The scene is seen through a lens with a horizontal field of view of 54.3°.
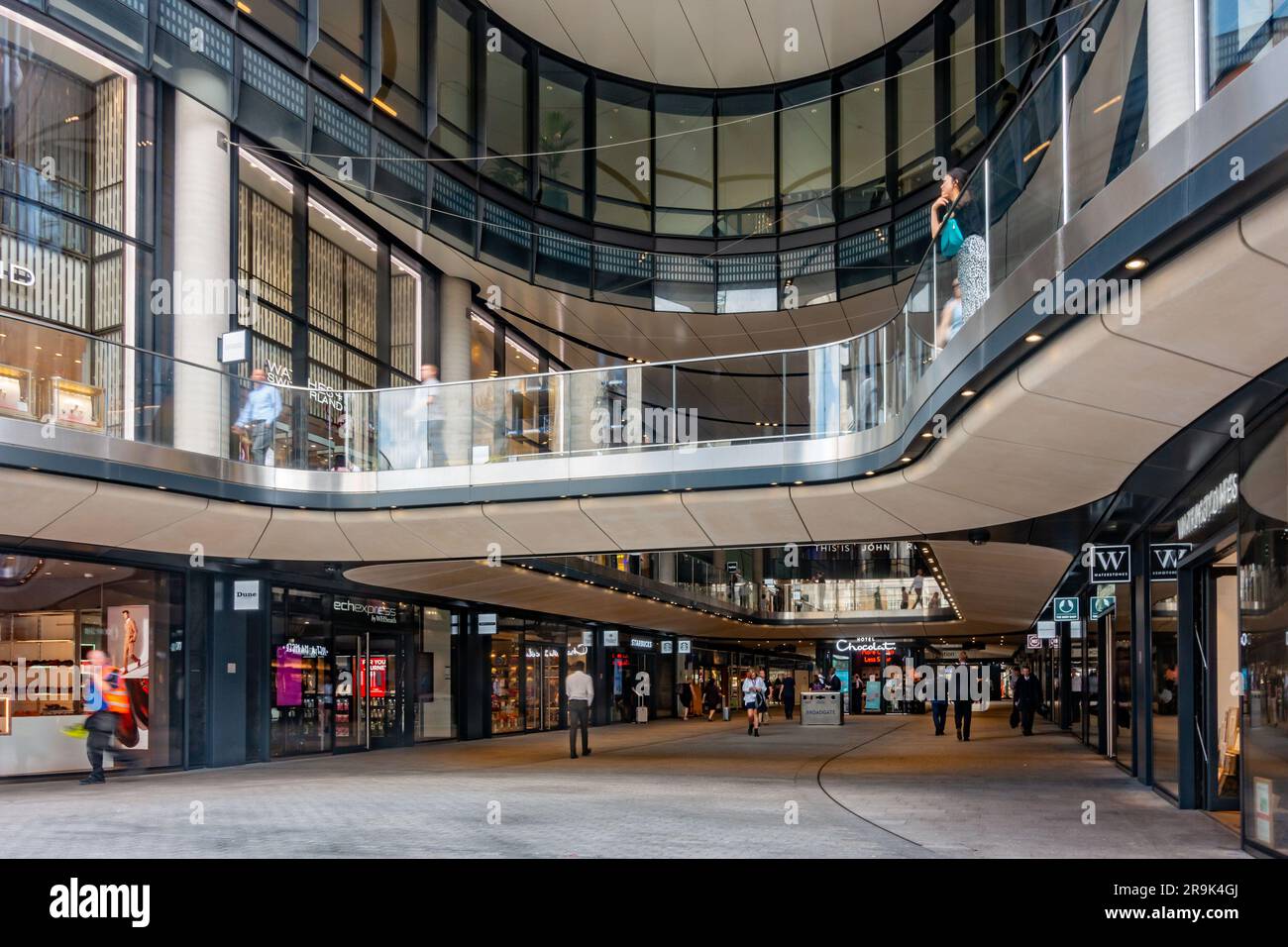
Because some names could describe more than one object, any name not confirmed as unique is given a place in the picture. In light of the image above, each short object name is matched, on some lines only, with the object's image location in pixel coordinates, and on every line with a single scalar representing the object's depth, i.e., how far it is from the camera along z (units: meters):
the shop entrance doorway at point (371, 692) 22.97
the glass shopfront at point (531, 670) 29.55
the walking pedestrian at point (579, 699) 21.55
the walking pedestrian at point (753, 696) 31.64
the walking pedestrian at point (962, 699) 28.17
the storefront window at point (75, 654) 16.33
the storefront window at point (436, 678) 25.84
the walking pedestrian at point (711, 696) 40.03
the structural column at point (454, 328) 25.89
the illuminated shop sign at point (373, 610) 22.77
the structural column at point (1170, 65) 5.85
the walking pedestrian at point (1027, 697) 31.20
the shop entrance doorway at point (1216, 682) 12.66
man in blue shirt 16.61
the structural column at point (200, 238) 18.16
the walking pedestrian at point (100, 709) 15.95
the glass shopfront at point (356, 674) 21.19
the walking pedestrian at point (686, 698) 42.41
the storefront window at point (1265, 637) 8.68
